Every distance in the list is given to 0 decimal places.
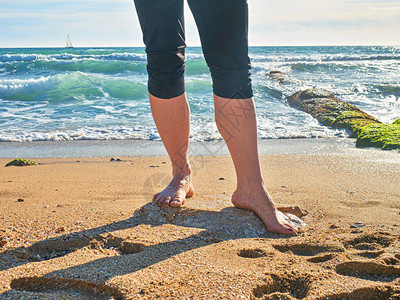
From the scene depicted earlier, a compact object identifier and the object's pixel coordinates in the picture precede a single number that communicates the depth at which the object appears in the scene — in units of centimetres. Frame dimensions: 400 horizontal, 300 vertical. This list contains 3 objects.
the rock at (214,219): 177
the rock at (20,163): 382
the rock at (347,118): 450
